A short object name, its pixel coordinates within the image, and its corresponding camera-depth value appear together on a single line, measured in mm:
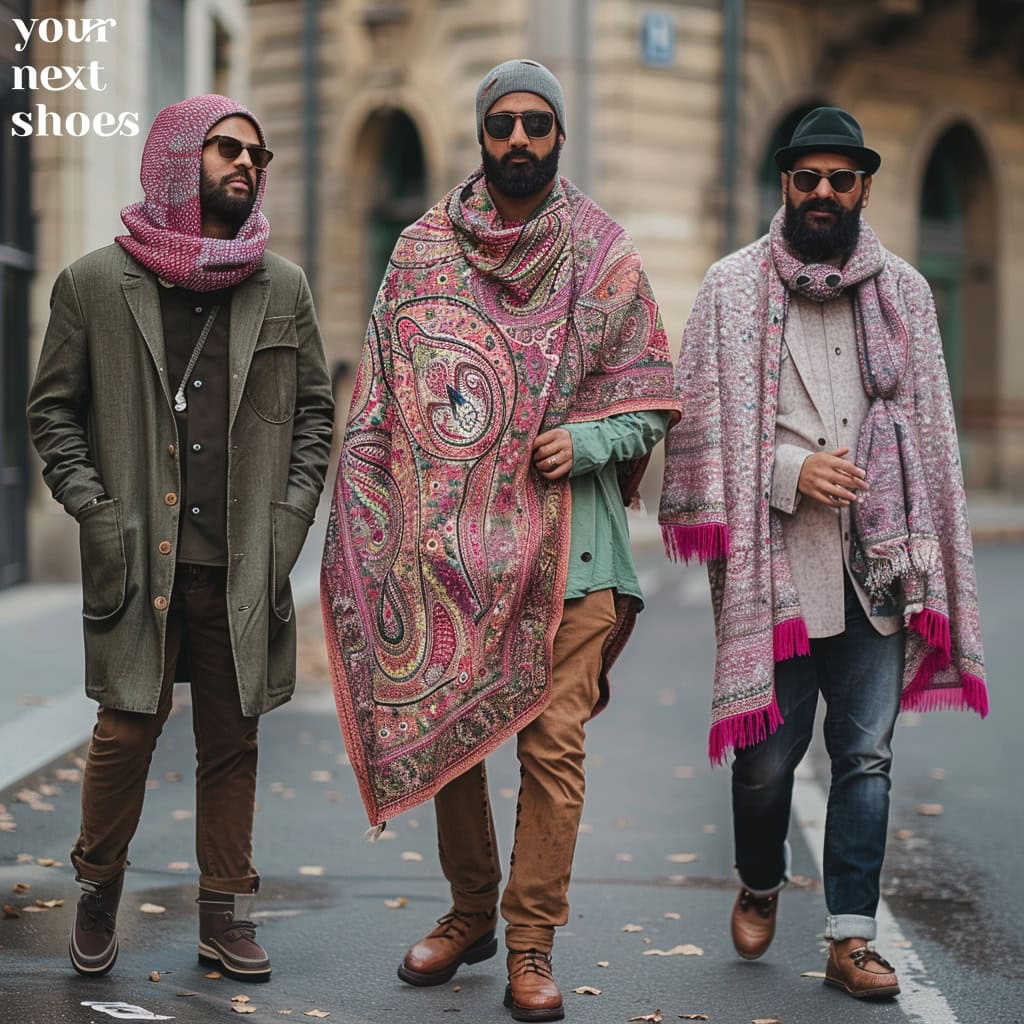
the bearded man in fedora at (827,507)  4805
